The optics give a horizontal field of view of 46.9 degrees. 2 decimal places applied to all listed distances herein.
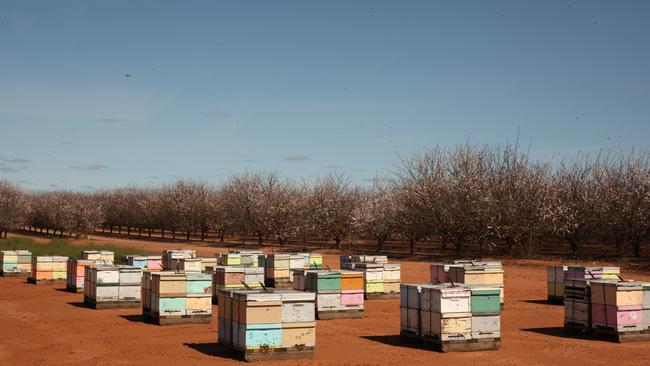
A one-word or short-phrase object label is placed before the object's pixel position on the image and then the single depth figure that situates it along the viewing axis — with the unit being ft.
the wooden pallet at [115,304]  86.74
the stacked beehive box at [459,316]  57.52
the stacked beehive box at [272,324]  53.42
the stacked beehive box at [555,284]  92.53
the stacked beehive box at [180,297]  71.36
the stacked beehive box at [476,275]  80.43
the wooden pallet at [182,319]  72.13
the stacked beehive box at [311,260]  114.62
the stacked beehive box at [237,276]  84.28
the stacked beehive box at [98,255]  124.57
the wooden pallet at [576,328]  67.15
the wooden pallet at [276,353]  53.57
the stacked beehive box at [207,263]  103.19
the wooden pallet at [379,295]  95.30
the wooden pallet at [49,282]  121.39
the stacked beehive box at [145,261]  109.81
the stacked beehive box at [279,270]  106.56
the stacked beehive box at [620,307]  62.90
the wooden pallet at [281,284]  106.83
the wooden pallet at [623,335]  63.36
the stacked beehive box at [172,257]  118.60
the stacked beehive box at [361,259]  114.21
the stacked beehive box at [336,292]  77.00
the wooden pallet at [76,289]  108.27
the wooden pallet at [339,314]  77.20
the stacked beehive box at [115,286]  86.43
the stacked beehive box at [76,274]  107.34
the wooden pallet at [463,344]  58.03
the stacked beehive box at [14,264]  139.13
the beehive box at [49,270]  121.08
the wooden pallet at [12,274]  138.92
